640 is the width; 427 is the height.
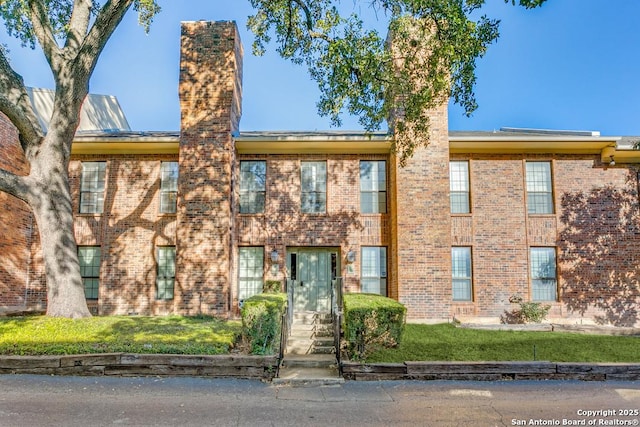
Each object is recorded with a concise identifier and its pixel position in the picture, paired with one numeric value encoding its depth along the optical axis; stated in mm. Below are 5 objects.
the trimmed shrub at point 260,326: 8156
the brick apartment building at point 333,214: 13438
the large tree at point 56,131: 10391
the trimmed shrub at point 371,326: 8219
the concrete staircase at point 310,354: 7546
